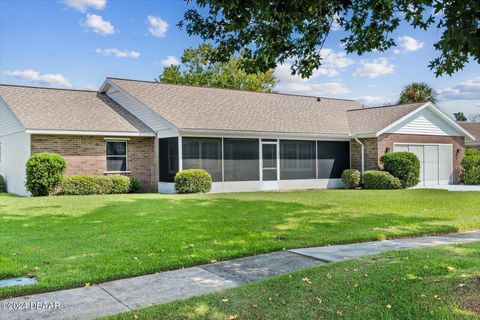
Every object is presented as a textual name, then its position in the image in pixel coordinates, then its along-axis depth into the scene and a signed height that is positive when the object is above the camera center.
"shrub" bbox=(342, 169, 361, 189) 23.31 -1.00
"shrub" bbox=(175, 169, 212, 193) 19.31 -0.89
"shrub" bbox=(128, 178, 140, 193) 20.70 -1.17
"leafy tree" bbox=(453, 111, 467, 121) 66.38 +6.27
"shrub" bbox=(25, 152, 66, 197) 18.16 -0.46
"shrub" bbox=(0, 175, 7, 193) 22.09 -1.20
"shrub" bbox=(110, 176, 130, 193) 19.86 -1.02
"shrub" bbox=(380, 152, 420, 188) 22.39 -0.37
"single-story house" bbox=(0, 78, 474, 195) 20.03 +1.19
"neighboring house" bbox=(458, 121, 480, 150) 35.59 +2.39
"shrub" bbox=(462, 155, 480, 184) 26.25 -0.76
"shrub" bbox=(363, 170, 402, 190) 21.98 -1.09
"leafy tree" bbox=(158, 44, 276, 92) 44.31 +8.62
